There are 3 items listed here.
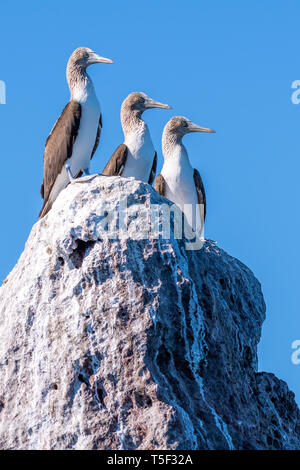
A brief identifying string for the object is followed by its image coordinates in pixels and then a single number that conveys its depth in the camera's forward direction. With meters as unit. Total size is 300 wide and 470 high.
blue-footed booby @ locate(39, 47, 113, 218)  15.77
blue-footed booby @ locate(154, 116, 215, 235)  16.61
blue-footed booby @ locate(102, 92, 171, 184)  16.25
